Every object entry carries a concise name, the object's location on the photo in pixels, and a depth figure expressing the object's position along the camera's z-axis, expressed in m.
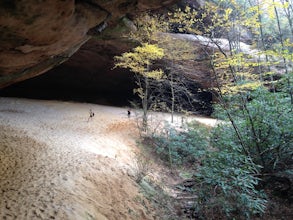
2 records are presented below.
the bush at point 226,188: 6.44
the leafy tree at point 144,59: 11.21
